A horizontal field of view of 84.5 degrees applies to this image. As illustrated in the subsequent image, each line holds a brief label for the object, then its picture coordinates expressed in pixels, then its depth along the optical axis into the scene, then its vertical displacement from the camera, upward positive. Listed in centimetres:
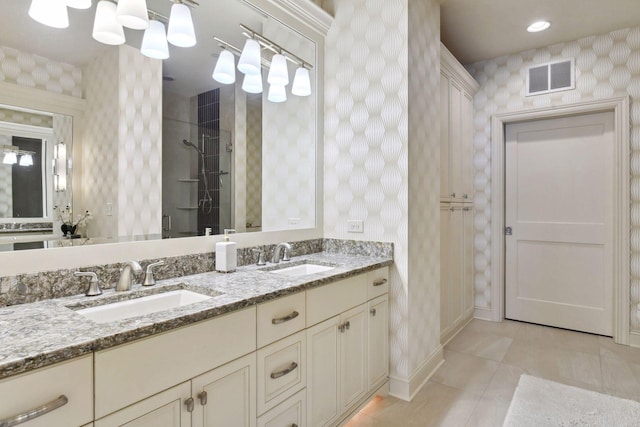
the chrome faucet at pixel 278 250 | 213 -25
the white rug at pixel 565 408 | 191 -116
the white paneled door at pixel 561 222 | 322 -13
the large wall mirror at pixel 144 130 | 130 +37
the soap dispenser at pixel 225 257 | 178 -24
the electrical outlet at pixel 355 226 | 242 -12
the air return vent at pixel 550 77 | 327 +125
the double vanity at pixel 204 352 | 85 -45
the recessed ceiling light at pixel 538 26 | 296 +156
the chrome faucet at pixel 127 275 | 139 -26
